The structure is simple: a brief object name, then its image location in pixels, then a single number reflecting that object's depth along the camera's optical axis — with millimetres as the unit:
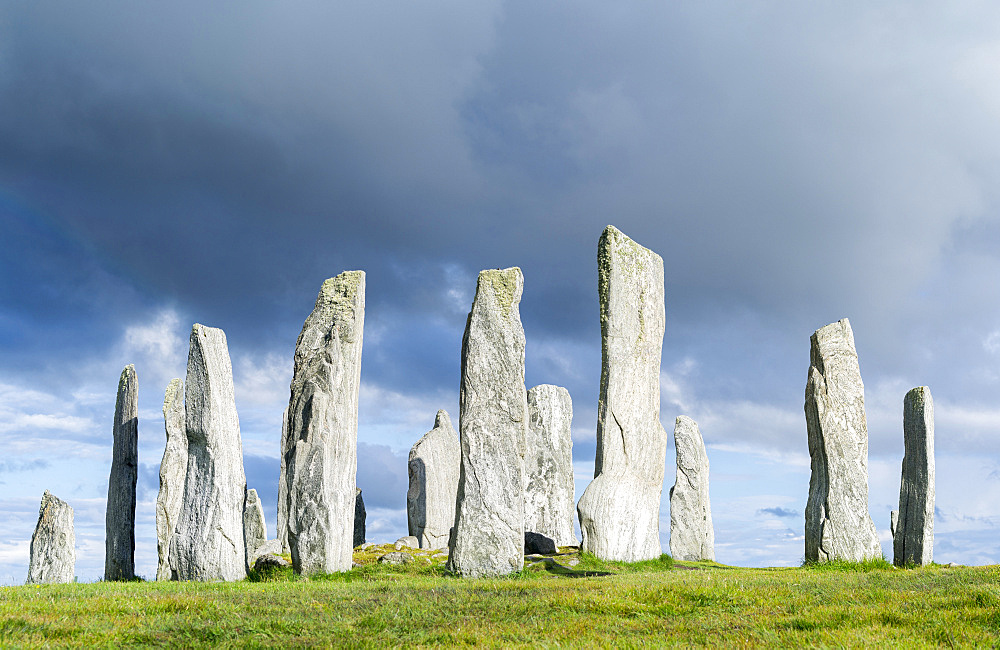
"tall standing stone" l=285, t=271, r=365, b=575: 13594
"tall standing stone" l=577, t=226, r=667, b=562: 16109
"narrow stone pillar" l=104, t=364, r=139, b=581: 16844
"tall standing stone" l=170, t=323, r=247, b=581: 13625
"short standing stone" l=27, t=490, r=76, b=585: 16625
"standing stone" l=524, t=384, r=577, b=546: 24312
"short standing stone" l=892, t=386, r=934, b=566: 14953
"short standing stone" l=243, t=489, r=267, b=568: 24781
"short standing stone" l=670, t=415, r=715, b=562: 23406
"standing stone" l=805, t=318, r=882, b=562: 15789
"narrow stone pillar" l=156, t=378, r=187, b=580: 17844
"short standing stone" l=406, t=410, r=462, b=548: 22109
